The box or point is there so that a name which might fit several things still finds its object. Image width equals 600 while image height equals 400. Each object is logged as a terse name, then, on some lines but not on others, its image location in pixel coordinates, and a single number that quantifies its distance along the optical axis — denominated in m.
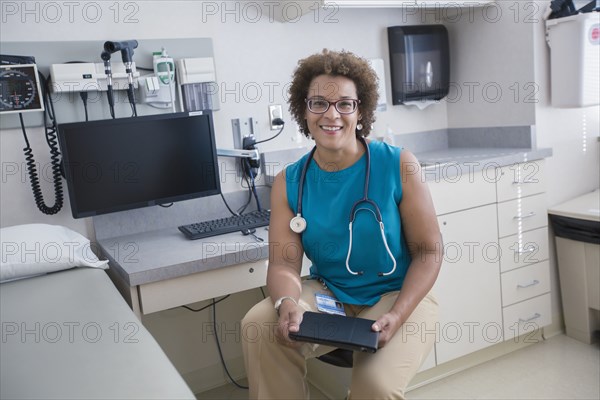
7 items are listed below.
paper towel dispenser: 2.82
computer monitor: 1.97
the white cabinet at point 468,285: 2.38
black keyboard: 2.07
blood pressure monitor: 1.96
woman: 1.57
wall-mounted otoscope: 2.02
